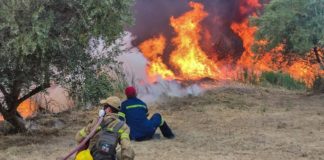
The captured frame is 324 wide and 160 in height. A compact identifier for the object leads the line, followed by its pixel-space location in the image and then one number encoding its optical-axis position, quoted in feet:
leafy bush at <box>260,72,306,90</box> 62.08
